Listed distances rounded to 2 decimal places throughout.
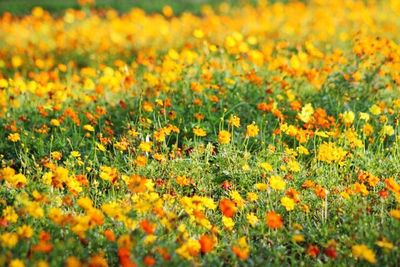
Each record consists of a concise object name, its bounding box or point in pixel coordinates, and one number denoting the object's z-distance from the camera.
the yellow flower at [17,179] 6.45
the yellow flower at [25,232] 5.68
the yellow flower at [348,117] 8.07
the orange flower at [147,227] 5.48
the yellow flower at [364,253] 5.55
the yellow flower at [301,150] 7.53
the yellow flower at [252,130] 7.61
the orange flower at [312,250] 5.64
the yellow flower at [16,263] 5.20
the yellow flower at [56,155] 7.22
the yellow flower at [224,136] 7.38
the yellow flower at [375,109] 8.22
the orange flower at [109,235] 5.62
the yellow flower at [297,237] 5.84
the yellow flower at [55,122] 8.22
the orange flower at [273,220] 5.75
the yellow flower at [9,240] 5.60
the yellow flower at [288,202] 6.41
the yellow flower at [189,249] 5.64
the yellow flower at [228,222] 6.30
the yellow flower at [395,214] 5.87
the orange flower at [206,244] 5.56
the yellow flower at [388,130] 7.77
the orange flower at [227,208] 5.84
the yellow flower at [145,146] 7.29
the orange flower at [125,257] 5.07
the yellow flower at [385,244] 5.58
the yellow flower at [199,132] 7.71
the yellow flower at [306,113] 8.43
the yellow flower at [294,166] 7.24
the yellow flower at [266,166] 6.77
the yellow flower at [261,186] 6.59
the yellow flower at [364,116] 8.05
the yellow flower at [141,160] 6.95
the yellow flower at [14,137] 7.77
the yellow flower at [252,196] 6.58
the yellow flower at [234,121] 7.66
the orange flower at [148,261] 5.13
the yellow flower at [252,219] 6.36
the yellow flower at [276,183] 6.63
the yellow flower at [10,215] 6.04
